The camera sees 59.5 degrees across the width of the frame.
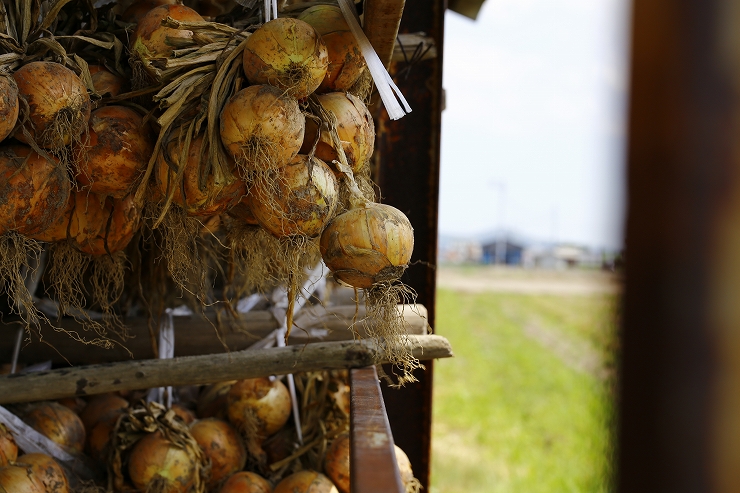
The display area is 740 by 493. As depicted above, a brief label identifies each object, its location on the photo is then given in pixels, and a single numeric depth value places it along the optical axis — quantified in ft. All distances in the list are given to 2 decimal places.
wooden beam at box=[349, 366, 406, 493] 3.98
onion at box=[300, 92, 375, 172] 5.25
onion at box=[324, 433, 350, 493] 7.09
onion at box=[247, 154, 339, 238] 4.89
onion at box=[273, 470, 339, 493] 6.83
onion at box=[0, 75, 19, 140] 4.63
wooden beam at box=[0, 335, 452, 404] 6.02
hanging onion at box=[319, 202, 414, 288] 4.98
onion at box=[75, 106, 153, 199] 5.19
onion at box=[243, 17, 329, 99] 4.81
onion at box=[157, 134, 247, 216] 4.92
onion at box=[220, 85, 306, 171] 4.69
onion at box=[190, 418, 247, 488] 7.45
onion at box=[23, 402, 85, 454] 7.38
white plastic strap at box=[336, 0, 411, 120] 5.16
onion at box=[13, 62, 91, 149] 4.92
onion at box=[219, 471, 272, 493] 7.08
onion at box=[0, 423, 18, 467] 6.42
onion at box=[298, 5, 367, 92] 5.22
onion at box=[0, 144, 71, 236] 4.93
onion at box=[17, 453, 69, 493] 6.35
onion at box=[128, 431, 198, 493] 6.86
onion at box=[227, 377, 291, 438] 7.82
